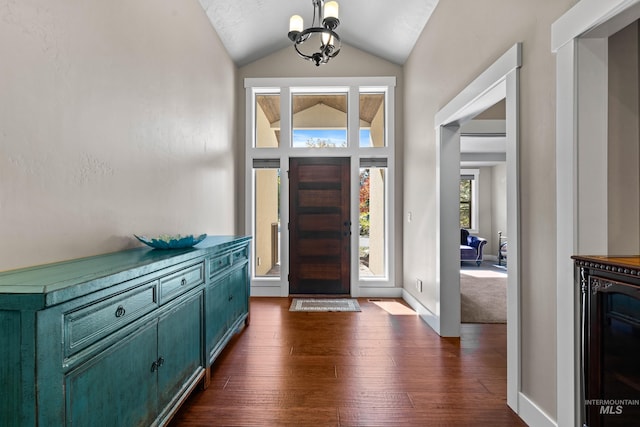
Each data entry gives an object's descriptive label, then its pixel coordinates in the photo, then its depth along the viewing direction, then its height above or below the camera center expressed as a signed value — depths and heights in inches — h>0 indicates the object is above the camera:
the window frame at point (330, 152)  176.4 +33.5
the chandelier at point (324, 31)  98.3 +57.2
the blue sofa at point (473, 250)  281.6 -34.6
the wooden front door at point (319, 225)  177.5 -7.2
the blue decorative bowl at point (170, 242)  78.2 -7.3
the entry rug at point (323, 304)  153.2 -46.3
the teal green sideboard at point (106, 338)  36.1 -18.4
